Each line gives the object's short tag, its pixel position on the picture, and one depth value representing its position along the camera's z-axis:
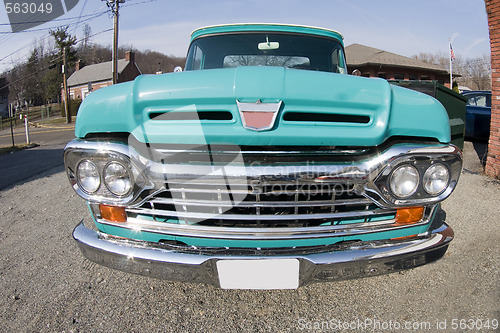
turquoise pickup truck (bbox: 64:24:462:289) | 1.65
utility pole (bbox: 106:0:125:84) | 20.81
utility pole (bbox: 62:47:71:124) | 32.71
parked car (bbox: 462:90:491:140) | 8.84
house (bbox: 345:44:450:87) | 26.64
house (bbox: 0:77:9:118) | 59.38
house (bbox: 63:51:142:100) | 44.38
